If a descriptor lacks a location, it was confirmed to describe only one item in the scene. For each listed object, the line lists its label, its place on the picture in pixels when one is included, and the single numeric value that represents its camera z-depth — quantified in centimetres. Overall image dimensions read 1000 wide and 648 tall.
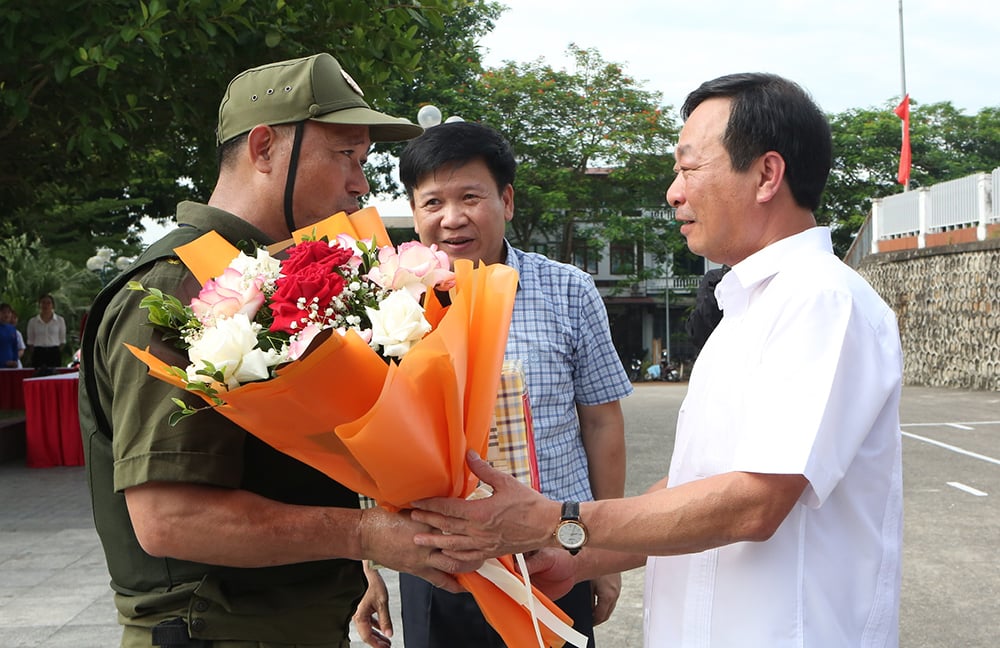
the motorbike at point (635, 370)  3886
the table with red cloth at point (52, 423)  1141
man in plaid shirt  312
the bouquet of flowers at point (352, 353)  165
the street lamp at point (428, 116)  848
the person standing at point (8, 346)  1739
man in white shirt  187
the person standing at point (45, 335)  1727
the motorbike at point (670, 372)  3644
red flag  2773
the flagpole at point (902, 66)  3306
